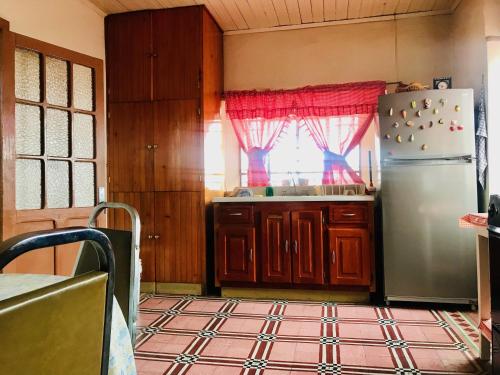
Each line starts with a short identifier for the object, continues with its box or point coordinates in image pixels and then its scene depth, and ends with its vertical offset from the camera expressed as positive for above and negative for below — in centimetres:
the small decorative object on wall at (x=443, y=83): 307 +83
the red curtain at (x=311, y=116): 360 +71
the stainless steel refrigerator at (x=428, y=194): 285 -4
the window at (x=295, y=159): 374 +30
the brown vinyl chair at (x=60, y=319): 46 -17
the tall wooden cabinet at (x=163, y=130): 337 +55
